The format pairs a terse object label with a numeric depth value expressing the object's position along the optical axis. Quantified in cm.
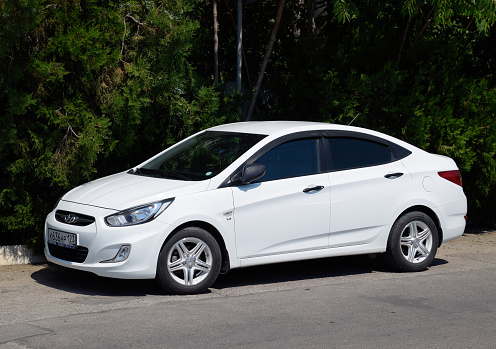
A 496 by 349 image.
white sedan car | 740
